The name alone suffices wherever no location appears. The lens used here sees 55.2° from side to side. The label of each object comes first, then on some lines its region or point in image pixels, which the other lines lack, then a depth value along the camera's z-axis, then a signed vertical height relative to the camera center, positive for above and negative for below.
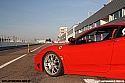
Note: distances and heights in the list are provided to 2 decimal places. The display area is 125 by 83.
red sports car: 2.72 -0.34
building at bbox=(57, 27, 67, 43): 112.89 +11.00
